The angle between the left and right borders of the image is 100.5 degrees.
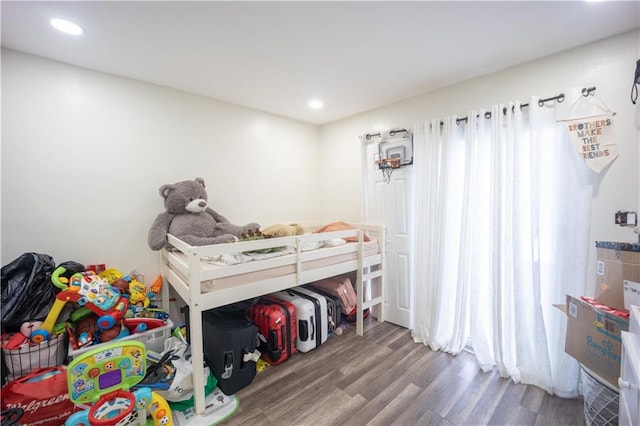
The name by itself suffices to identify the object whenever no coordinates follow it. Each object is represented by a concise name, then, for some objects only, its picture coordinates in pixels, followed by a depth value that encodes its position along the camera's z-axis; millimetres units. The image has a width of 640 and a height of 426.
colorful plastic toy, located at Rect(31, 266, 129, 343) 1639
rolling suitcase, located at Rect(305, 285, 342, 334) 2467
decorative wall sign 1652
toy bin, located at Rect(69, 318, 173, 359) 1892
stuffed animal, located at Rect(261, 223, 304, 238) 2180
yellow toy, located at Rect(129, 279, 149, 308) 2035
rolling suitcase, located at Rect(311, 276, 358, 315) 2613
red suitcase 2097
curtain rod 1726
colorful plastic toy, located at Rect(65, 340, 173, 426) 1351
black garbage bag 1587
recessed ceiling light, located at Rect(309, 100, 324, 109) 2727
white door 2672
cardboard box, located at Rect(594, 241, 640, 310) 1414
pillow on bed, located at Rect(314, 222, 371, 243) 2836
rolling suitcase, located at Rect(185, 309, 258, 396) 1790
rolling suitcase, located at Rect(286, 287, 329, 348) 2309
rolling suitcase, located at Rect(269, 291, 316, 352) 2246
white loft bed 1602
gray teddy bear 2145
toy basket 1531
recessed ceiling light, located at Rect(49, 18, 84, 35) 1512
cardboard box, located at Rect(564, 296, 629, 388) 1350
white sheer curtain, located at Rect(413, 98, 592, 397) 1794
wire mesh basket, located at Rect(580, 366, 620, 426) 1349
